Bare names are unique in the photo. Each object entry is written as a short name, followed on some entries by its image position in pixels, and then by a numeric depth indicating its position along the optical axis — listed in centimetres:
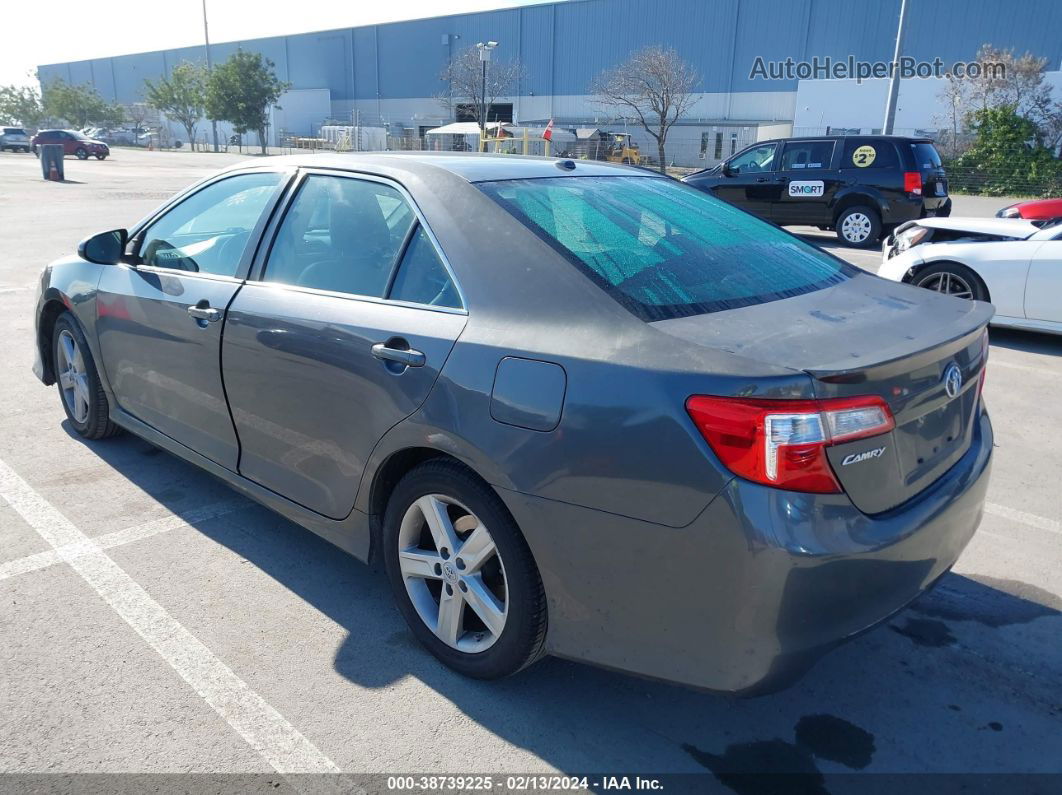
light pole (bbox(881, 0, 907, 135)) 2069
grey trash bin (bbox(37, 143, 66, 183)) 2709
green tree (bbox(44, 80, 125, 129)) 7081
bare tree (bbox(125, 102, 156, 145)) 7296
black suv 1362
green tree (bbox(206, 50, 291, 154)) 5303
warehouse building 3959
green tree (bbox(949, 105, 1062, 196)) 2864
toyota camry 213
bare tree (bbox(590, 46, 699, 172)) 4138
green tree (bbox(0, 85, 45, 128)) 7919
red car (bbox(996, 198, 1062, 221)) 1204
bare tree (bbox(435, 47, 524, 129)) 5206
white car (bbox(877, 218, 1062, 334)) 723
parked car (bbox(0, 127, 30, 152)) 5138
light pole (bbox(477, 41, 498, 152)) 3473
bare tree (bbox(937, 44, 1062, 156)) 3150
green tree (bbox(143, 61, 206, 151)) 6044
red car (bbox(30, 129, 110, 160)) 4159
